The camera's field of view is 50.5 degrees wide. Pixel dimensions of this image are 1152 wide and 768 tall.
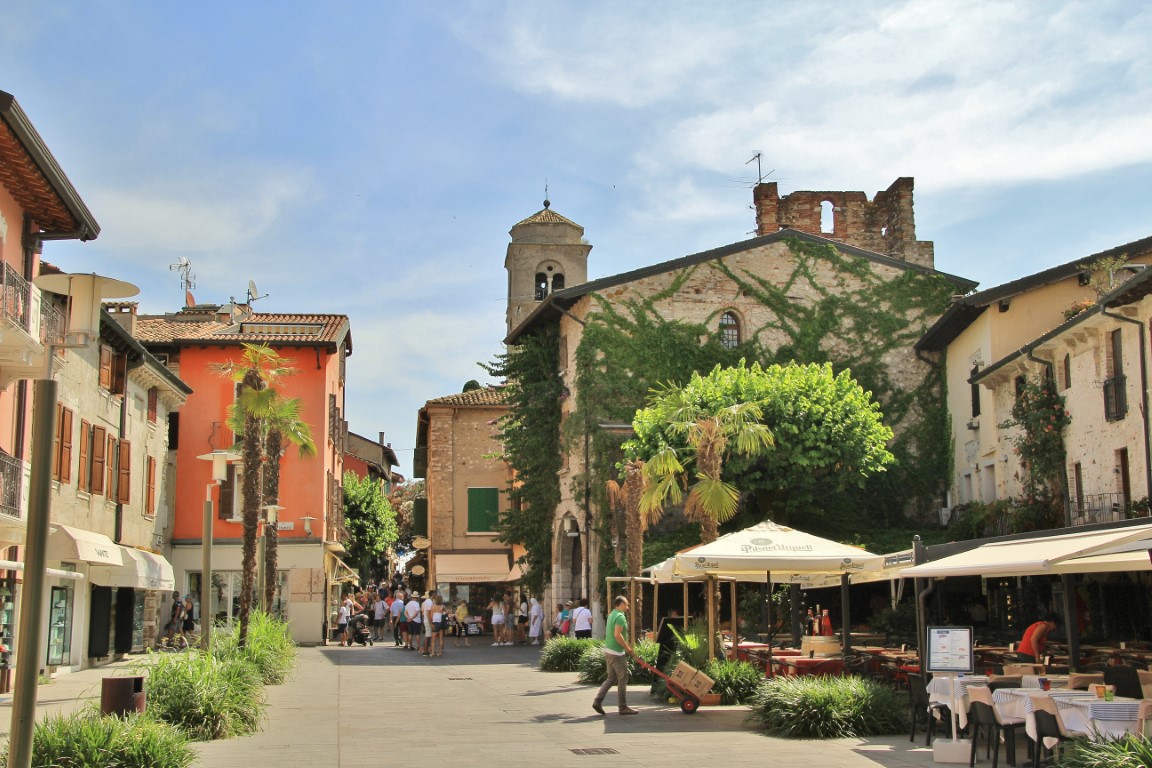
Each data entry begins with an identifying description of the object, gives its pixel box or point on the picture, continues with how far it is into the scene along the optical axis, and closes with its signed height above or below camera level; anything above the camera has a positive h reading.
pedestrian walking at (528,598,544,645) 36.16 -1.72
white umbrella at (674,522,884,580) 15.48 +0.07
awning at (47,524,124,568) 20.33 +0.28
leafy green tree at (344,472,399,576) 58.66 +2.16
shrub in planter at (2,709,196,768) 9.79 -1.47
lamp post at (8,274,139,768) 7.05 -0.06
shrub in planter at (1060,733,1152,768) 8.56 -1.38
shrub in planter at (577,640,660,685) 20.64 -1.82
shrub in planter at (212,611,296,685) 18.33 -1.37
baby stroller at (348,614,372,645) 38.12 -2.07
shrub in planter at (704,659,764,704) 16.92 -1.63
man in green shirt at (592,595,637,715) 16.00 -1.23
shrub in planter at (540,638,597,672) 24.41 -1.85
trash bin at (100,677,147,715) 12.02 -1.30
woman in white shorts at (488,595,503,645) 37.94 -1.77
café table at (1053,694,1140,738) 9.41 -1.21
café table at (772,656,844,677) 16.31 -1.39
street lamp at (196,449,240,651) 16.62 -0.22
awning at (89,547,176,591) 25.38 -0.21
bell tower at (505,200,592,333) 65.25 +16.07
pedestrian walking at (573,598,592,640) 28.50 -1.36
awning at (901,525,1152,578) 10.86 +0.04
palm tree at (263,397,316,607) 26.91 +2.69
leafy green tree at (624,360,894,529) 28.34 +3.02
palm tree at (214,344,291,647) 24.34 +2.90
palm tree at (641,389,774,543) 20.44 +1.86
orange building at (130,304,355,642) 38.44 +3.06
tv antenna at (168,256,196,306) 47.66 +10.67
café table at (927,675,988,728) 11.74 -1.28
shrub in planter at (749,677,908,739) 13.55 -1.66
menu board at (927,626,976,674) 12.26 -0.90
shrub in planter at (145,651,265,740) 13.48 -1.51
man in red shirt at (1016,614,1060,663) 14.92 -0.97
